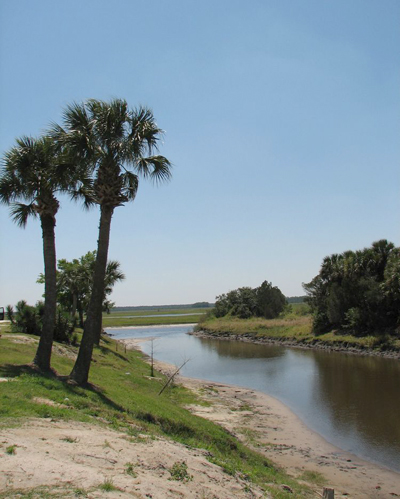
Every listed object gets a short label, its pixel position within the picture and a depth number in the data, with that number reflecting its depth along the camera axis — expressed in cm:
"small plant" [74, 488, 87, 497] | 537
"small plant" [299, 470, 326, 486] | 1182
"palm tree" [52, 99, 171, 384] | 1455
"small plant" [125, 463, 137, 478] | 654
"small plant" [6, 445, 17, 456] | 634
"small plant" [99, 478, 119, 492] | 572
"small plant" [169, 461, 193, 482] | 703
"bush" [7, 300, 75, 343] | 2600
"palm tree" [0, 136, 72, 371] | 1520
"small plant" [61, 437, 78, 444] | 753
